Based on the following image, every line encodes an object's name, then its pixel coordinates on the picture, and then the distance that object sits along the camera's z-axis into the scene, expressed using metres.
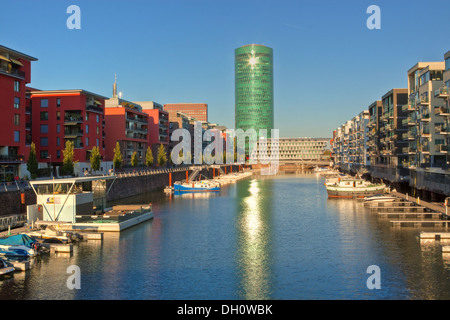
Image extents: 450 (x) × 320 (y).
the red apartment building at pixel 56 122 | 91.88
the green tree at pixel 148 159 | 126.12
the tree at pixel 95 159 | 91.75
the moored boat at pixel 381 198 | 70.44
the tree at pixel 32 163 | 69.25
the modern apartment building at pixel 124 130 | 118.88
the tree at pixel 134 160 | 115.98
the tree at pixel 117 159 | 104.31
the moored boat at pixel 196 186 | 105.25
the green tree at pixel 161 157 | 135.50
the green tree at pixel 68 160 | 81.50
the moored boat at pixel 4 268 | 30.49
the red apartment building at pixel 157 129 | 146.38
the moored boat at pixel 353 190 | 86.56
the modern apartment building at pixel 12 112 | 65.50
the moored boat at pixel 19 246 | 34.75
